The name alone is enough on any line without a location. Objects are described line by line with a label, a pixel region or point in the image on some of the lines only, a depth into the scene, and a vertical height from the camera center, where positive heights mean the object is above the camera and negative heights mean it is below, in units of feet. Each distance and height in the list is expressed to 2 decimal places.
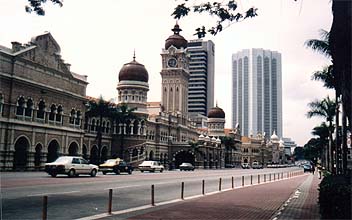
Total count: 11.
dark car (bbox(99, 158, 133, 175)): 126.63 -4.60
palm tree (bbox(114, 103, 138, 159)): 186.87 +16.77
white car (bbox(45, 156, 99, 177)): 92.99 -3.67
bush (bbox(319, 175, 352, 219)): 33.88 -3.55
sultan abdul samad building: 126.11 +14.68
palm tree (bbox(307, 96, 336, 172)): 148.05 +17.64
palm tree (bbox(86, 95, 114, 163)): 171.22 +17.68
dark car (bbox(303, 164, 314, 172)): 223.79 -6.16
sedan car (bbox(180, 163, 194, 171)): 213.87 -6.80
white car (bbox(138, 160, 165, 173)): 165.07 -5.32
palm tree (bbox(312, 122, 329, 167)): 201.95 +12.74
